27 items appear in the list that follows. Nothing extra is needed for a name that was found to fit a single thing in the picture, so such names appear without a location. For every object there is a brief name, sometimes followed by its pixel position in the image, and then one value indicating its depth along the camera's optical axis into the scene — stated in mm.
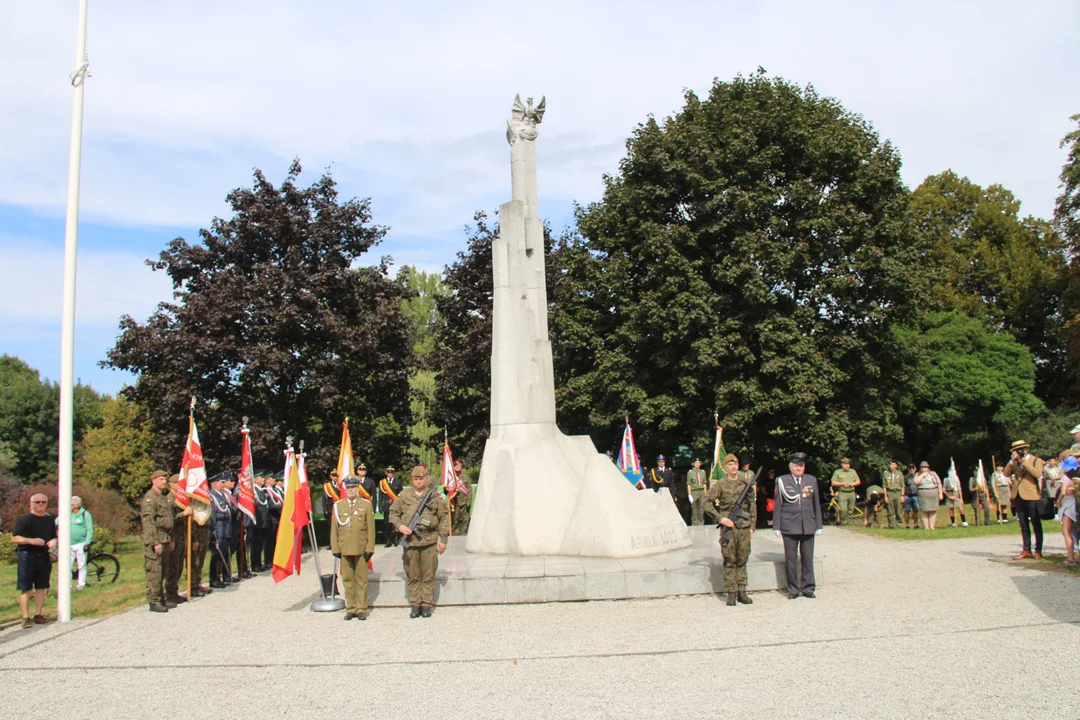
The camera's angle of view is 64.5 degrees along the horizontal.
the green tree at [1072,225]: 29281
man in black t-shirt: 10016
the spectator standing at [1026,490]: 13070
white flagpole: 10094
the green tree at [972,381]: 32094
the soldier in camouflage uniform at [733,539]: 9961
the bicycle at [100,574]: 14609
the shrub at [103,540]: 20531
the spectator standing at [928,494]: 18797
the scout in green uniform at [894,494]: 20266
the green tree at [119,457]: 40219
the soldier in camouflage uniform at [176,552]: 11555
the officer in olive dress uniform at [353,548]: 10016
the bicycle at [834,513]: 22031
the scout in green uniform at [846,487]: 20453
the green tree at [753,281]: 21922
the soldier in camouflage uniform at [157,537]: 10812
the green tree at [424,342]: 25039
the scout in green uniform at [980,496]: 20328
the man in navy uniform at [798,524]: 10344
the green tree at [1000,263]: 34688
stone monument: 12250
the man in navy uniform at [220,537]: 13039
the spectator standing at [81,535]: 13922
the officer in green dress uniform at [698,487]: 20781
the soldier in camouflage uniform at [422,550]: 9977
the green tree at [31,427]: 47812
